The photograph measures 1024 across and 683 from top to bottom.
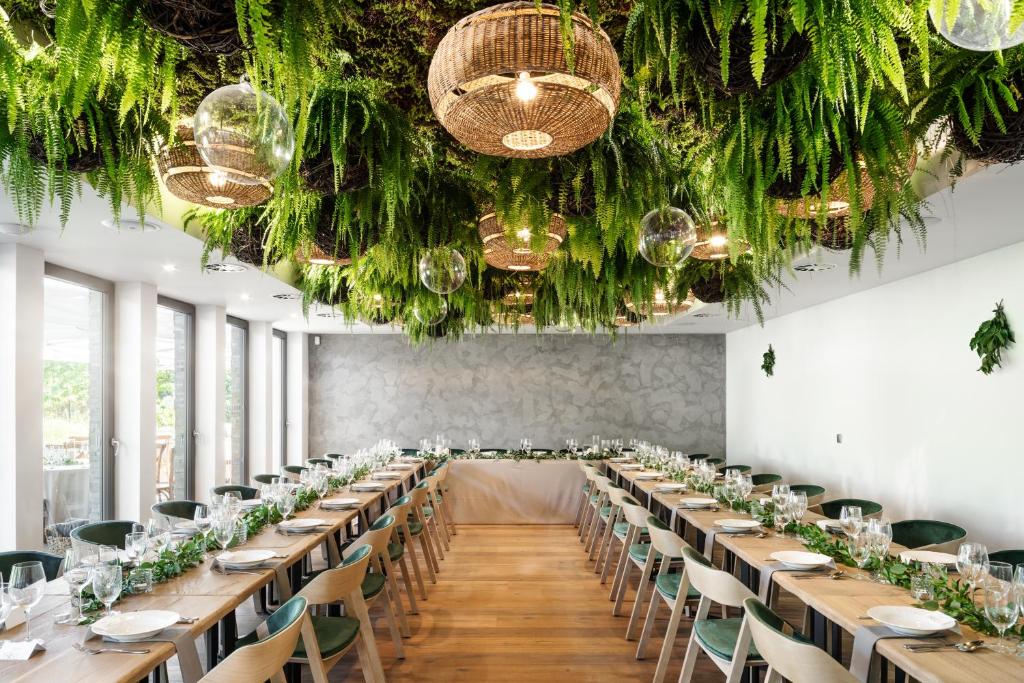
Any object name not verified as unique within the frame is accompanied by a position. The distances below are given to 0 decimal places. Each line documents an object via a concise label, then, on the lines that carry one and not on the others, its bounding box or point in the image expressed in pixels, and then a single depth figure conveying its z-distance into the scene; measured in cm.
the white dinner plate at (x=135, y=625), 237
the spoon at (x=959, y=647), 230
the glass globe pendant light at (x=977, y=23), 144
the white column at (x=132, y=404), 682
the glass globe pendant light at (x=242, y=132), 195
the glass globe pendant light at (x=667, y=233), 350
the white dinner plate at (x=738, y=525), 424
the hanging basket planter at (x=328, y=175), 272
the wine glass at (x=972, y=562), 269
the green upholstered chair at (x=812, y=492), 634
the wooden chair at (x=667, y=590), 393
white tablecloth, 917
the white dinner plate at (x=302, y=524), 430
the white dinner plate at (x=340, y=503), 517
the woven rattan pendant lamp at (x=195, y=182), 263
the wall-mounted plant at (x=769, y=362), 1000
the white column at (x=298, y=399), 1201
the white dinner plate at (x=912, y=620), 242
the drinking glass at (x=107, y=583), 258
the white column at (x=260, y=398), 1030
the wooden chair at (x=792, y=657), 214
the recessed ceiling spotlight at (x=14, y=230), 459
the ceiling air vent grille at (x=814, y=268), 595
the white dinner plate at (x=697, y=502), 525
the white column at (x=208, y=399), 858
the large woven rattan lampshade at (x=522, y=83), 170
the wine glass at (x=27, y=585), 244
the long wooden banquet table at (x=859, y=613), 213
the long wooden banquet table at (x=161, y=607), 213
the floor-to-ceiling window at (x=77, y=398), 600
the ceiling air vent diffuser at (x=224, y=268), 609
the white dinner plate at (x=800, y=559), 331
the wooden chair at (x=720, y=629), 300
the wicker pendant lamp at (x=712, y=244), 409
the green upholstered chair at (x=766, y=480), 748
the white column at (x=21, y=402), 498
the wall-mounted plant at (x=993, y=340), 516
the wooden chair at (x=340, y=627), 305
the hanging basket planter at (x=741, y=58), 183
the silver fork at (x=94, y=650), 228
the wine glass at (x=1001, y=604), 232
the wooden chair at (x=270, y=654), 217
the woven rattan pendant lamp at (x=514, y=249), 379
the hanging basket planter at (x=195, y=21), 154
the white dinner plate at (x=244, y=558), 333
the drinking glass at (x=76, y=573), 263
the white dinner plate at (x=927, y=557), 346
